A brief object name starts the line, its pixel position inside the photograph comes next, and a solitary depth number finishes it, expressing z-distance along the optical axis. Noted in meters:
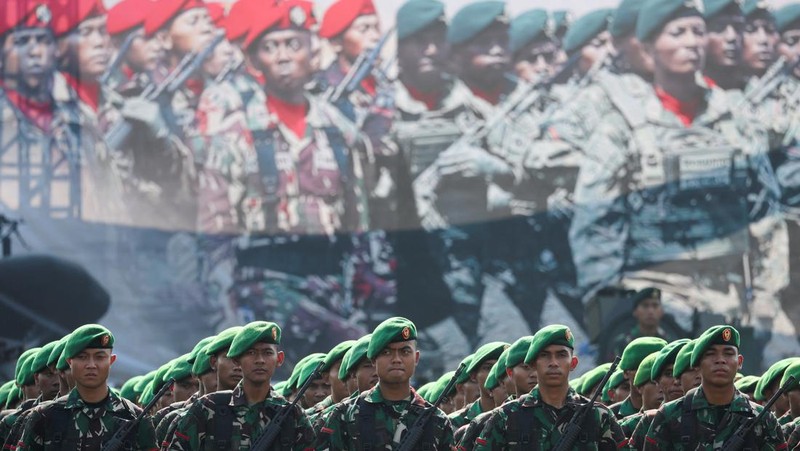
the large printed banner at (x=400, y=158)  54.31
